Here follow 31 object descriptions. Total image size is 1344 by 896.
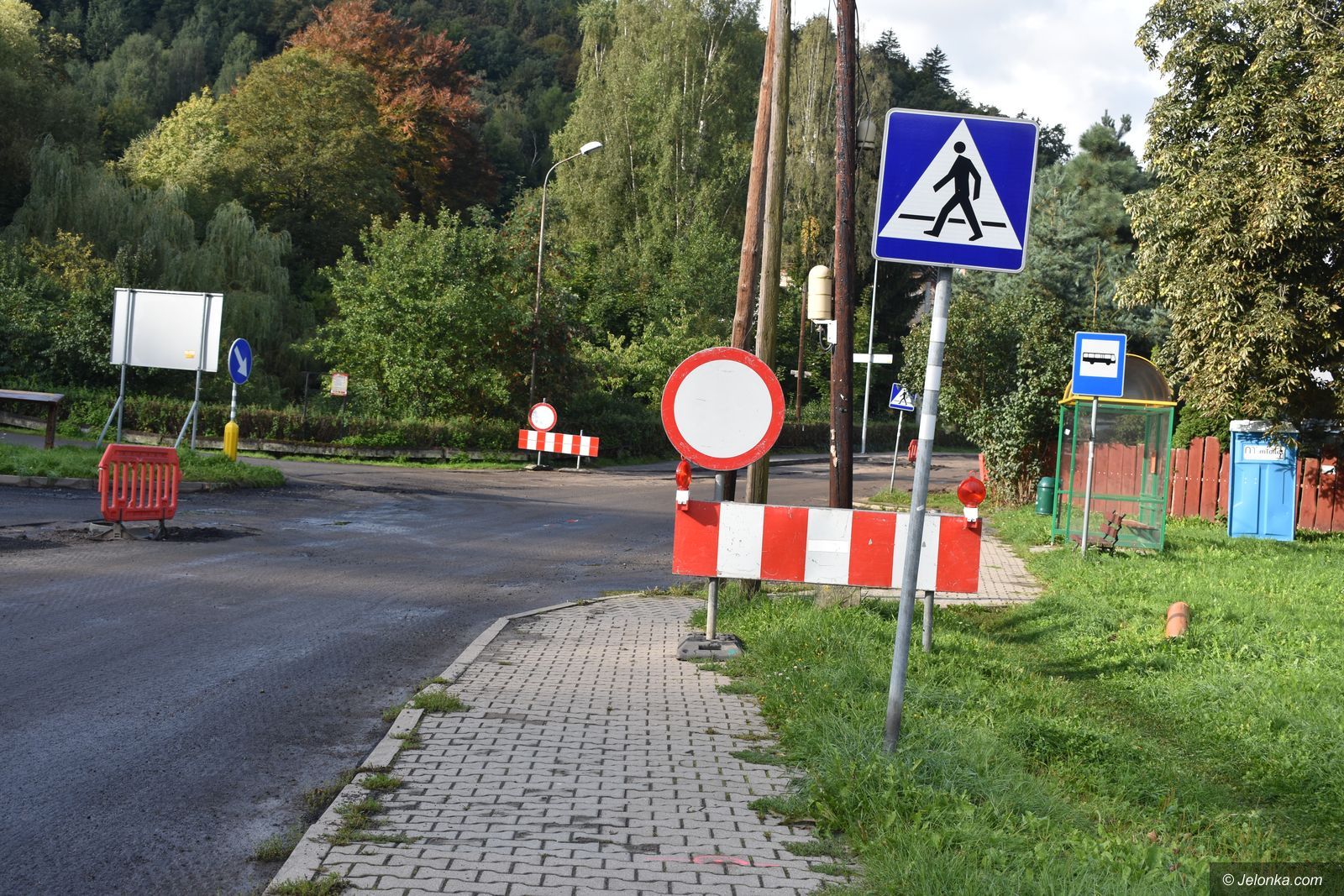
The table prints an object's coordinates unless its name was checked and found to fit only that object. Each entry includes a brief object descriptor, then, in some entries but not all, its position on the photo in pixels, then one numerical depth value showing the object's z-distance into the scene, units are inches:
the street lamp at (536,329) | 1526.8
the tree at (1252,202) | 815.7
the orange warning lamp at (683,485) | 354.6
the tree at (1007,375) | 1072.8
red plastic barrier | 584.1
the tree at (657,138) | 2442.2
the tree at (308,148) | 2159.2
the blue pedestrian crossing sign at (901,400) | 1380.4
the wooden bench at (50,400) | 884.2
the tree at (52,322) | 1396.4
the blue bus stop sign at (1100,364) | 664.4
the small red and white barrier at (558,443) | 1433.3
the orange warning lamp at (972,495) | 341.7
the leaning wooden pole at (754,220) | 525.3
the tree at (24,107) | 1713.8
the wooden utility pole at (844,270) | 445.4
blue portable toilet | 856.9
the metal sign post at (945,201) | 225.0
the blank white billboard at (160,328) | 945.5
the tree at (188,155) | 1877.5
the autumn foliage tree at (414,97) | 2477.9
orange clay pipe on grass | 424.5
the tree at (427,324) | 1487.5
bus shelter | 715.4
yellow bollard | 954.7
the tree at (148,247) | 1509.6
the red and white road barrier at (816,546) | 358.9
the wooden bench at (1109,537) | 680.4
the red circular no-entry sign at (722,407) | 354.6
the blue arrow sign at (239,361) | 964.6
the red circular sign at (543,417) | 1443.2
